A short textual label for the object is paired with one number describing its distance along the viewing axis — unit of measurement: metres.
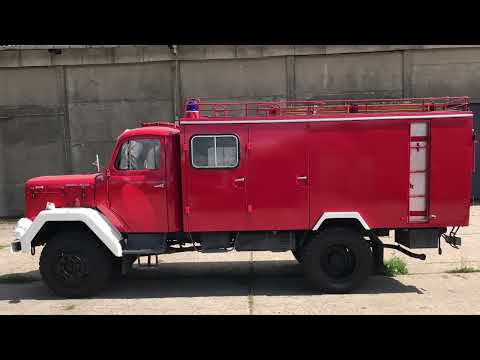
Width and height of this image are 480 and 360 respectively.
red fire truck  6.14
